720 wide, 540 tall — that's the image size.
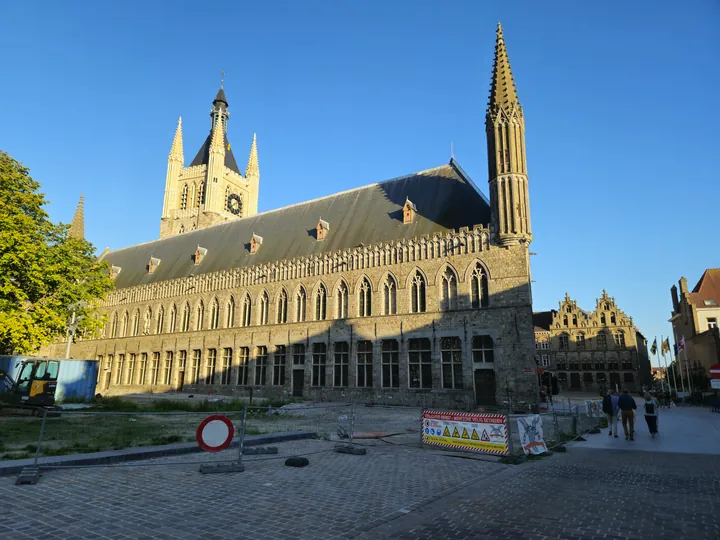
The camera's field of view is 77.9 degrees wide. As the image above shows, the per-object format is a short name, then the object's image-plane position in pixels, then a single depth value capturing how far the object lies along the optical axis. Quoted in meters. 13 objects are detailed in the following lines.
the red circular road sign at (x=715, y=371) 20.23
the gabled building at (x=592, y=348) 69.06
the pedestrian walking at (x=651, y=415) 15.10
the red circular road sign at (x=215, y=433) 8.76
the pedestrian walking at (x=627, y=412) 14.48
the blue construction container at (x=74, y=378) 25.56
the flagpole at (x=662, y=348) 55.08
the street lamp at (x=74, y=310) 26.88
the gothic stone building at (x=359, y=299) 28.42
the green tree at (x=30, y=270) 20.95
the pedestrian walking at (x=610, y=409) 15.64
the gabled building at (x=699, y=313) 50.39
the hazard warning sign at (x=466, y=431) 11.23
